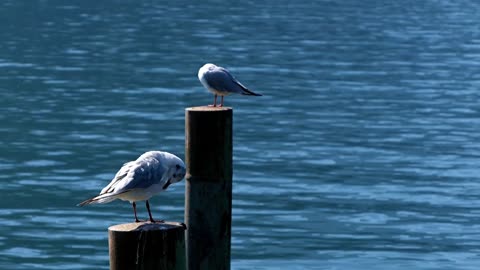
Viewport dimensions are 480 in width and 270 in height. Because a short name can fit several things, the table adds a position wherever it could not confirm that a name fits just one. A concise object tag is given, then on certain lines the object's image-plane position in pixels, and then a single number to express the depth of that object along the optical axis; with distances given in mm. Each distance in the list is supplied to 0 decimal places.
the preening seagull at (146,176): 17609
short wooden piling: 14789
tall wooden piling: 19203
